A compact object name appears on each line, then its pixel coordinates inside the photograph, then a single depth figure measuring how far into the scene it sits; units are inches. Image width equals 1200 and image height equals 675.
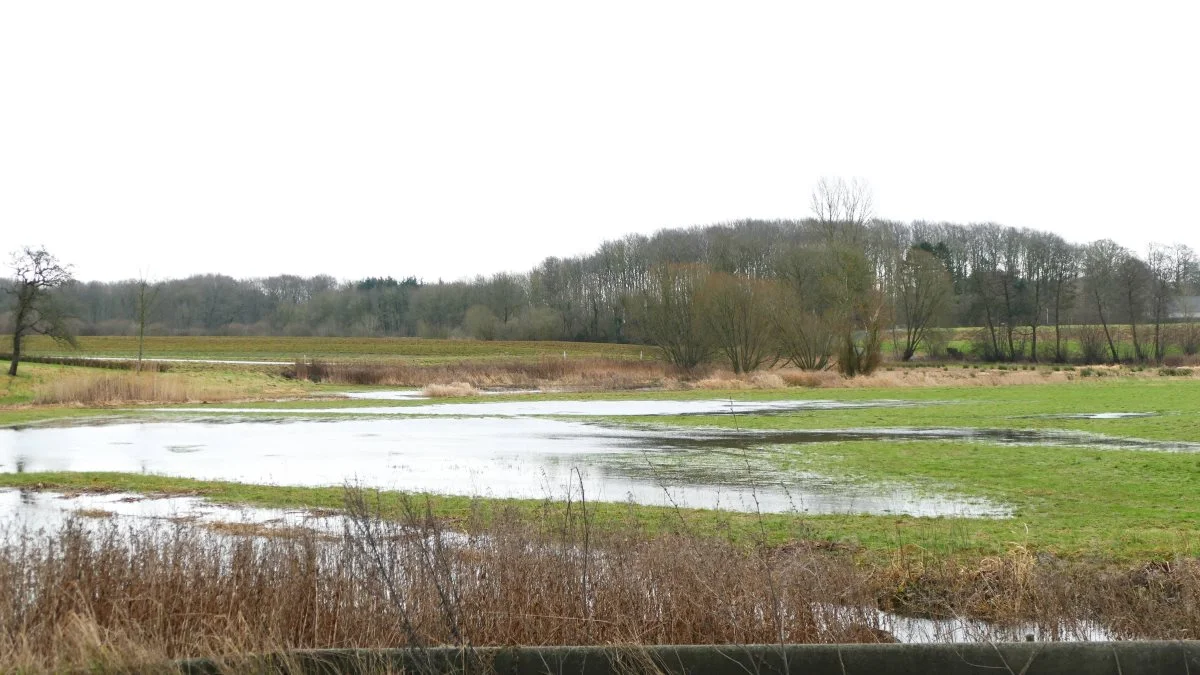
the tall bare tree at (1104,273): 3786.9
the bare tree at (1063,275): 4067.4
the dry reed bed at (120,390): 1814.7
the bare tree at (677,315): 2743.6
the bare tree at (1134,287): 3673.7
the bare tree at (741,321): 2603.3
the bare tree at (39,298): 2379.2
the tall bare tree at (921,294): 3476.9
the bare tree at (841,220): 3176.7
